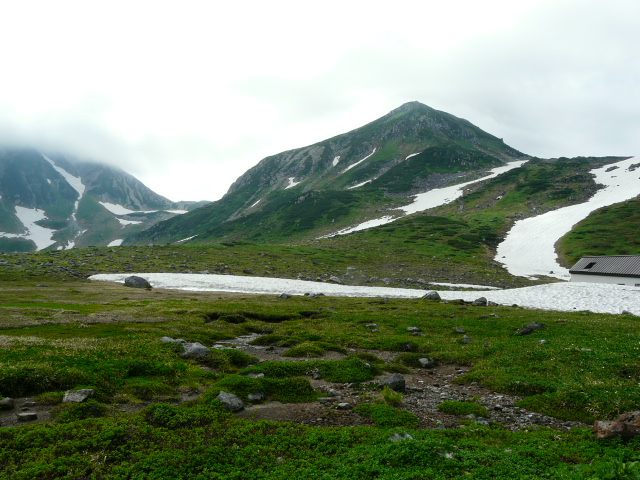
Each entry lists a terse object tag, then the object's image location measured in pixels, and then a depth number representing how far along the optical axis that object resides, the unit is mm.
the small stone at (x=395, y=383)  18453
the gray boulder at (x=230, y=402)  14914
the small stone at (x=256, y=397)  16328
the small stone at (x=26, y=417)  12688
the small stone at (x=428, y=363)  23625
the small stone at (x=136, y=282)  67875
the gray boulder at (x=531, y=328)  29984
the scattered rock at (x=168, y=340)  24259
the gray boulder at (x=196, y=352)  21906
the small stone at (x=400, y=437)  12290
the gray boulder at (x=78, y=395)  14047
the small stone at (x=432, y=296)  52950
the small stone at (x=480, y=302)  48062
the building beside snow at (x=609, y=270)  68938
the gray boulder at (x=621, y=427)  11844
